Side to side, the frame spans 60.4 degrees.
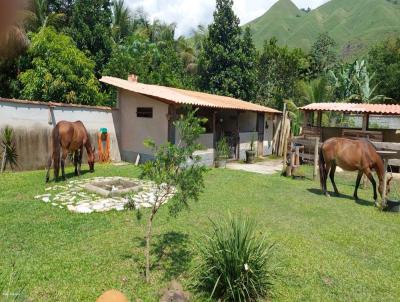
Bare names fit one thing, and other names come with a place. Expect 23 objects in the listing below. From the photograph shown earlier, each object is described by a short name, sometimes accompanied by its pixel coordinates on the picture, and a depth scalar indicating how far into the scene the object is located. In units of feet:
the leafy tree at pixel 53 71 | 56.54
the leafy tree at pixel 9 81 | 61.16
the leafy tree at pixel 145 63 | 73.00
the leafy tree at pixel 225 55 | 86.94
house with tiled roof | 47.55
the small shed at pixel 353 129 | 54.60
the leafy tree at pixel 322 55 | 113.80
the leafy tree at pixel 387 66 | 99.45
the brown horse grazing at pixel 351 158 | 33.47
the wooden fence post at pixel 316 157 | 44.47
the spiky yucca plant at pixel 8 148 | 39.34
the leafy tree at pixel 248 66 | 87.84
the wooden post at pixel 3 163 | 39.19
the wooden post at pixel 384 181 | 30.81
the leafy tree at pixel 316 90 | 77.15
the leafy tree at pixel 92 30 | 74.13
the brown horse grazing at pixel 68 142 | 34.81
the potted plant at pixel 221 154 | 52.37
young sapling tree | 16.76
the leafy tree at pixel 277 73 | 88.74
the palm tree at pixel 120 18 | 99.19
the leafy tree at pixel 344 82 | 85.20
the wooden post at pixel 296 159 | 46.18
